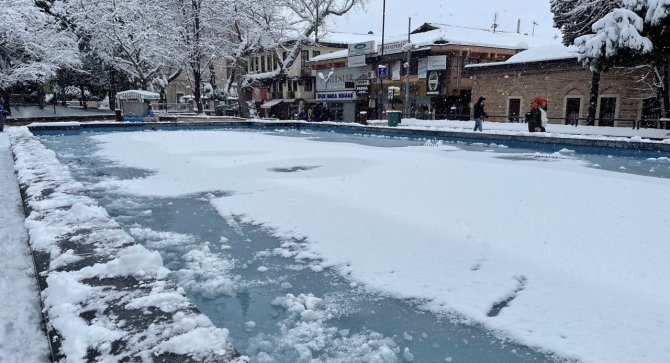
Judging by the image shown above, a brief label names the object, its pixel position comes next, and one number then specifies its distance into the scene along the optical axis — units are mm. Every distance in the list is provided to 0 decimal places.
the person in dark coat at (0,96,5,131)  17906
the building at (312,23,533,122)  30203
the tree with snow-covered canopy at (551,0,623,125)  19484
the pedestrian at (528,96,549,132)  16422
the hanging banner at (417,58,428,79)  31191
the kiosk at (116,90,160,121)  25472
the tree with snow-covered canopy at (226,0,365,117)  28781
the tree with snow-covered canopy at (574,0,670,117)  14992
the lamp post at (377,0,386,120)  29136
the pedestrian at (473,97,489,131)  18109
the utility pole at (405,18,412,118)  24012
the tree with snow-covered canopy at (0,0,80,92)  22484
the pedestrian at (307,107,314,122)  29223
